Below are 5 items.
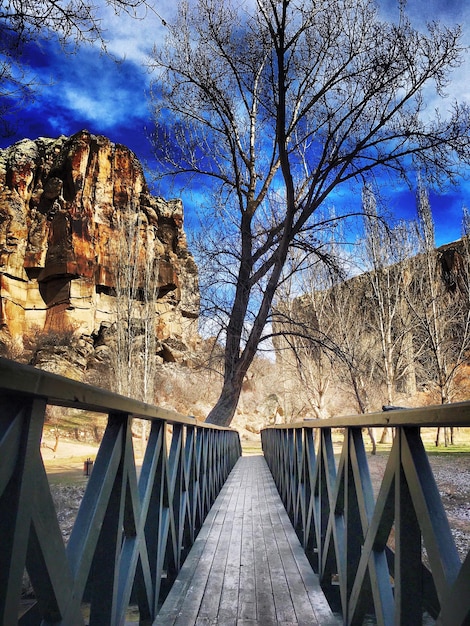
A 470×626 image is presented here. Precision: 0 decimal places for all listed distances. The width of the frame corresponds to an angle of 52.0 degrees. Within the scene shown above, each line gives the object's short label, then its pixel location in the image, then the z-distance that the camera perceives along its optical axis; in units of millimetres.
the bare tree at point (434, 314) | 18172
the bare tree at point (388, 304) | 17922
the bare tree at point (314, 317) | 19094
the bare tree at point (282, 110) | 6832
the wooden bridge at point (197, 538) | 879
